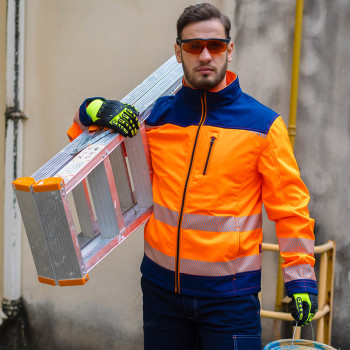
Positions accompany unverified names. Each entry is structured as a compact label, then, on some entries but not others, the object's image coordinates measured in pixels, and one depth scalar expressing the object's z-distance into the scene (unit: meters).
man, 2.47
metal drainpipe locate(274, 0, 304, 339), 3.61
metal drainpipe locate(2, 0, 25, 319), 4.20
